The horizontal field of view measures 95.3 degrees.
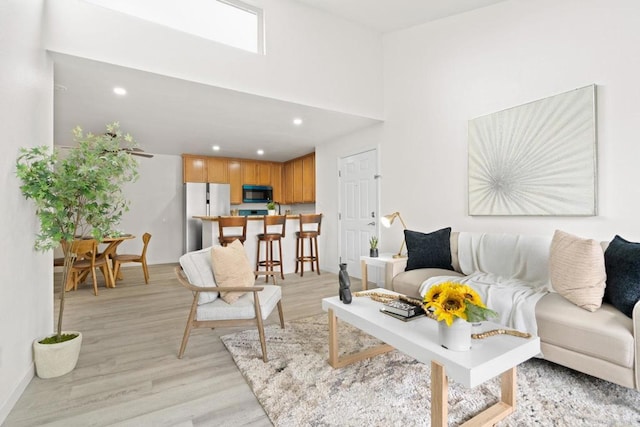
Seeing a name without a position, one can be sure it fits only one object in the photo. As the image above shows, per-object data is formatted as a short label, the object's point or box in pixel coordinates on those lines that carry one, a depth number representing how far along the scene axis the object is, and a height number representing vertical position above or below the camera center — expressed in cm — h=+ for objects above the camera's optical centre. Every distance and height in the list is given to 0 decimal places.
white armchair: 213 -70
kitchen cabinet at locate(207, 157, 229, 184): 664 +99
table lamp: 358 -12
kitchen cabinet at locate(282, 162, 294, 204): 717 +77
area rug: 151 -107
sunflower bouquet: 126 -42
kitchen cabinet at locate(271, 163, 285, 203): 742 +80
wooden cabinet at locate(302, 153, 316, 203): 638 +75
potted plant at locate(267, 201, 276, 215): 580 +8
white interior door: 448 +10
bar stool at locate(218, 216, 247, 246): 441 -21
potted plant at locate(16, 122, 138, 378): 182 +13
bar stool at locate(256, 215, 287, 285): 481 -44
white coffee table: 123 -65
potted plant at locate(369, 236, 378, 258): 374 -48
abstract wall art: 241 +49
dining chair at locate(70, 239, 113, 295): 393 -69
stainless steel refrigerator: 609 +17
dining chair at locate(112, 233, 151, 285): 452 -72
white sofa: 159 -70
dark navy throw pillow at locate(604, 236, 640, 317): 177 -42
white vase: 132 -57
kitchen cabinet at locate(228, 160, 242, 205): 686 +77
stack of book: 171 -60
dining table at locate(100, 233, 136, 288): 430 -55
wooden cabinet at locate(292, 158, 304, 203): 680 +73
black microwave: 700 +47
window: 276 +199
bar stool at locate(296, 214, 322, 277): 520 -45
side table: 318 -60
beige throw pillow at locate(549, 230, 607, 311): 190 -42
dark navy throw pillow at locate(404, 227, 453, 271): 309 -43
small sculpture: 203 -52
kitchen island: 478 -42
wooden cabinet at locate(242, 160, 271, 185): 706 +99
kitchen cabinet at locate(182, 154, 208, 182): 640 +99
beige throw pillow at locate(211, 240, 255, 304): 230 -46
